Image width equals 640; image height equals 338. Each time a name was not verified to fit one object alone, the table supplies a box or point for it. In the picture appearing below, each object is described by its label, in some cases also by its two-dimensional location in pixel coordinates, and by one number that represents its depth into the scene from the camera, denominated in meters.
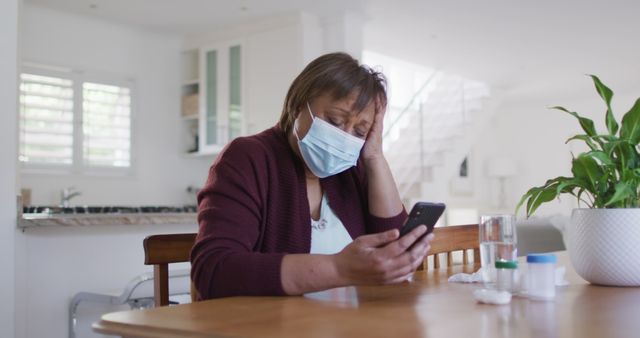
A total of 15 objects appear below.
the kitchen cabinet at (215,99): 5.62
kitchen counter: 2.72
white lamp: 9.84
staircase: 7.30
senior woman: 1.15
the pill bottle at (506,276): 1.19
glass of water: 1.34
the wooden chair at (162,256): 1.33
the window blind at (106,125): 5.31
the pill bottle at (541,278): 1.16
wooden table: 0.83
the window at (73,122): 4.98
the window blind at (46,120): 4.95
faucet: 4.91
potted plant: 1.38
